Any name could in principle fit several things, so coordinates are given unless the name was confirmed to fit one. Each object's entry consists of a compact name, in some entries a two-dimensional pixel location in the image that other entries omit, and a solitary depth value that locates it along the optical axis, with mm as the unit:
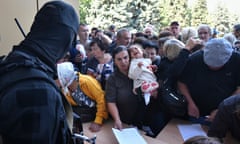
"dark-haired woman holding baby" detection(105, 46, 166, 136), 2156
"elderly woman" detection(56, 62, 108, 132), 2094
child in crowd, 2123
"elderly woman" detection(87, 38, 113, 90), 2447
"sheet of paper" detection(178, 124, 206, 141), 1929
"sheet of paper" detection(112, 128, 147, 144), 1832
